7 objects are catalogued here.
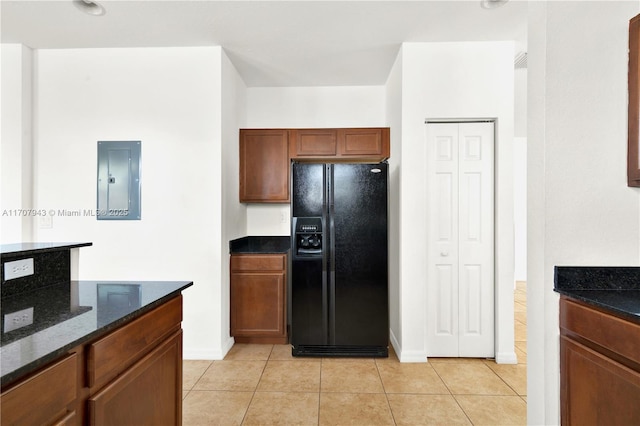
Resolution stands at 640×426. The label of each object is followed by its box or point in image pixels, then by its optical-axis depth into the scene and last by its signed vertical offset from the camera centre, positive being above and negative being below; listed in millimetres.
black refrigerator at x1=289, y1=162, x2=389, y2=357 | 2875 -419
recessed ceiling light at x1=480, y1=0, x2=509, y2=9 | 2223 +1472
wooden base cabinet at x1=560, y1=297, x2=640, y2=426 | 1121 -586
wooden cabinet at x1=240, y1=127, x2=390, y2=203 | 3428 +684
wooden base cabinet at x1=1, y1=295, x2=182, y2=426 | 786 -523
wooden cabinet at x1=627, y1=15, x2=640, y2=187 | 1417 +491
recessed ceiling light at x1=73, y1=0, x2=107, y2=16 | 2240 +1466
